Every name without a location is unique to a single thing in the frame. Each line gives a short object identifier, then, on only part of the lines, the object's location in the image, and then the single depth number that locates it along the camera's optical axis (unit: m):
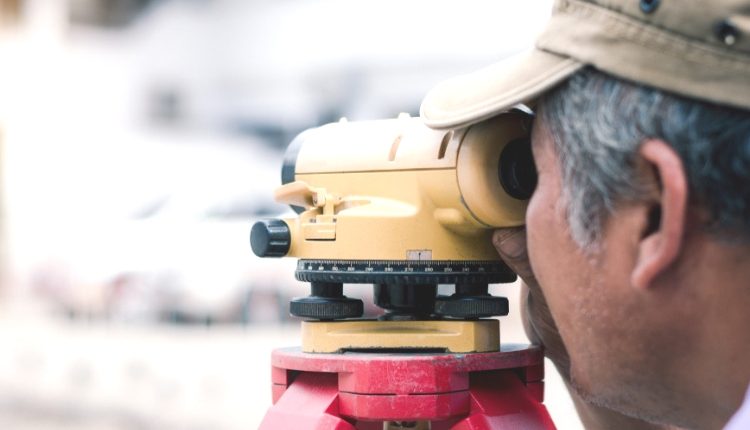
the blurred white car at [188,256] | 7.33
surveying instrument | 0.91
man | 0.80
